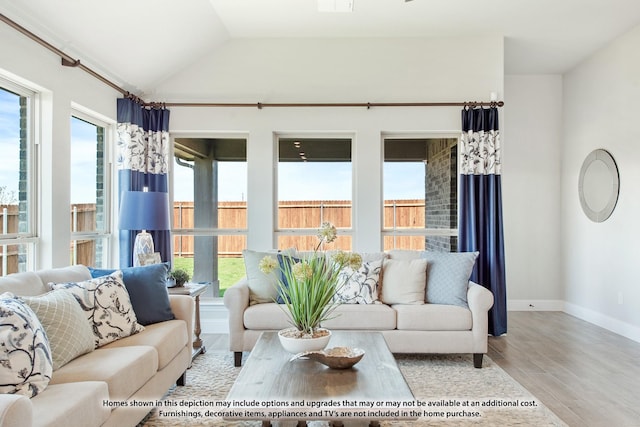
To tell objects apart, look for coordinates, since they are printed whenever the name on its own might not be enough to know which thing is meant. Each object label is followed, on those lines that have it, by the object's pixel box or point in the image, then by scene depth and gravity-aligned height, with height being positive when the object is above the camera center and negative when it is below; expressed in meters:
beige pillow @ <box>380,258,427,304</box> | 3.74 -0.60
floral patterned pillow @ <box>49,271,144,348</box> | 2.46 -0.54
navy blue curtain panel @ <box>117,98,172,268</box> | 4.15 +0.61
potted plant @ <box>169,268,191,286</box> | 3.69 -0.53
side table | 3.54 -0.66
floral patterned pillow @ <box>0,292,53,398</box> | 1.71 -0.57
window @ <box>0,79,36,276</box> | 2.94 +0.26
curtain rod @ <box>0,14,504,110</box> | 4.47 +1.19
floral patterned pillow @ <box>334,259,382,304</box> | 3.71 -0.62
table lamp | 3.43 +0.02
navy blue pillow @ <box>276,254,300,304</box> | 3.70 -0.53
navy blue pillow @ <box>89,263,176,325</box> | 2.87 -0.52
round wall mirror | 4.57 +0.32
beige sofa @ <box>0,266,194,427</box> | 1.63 -0.75
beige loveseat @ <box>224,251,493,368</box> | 3.52 -0.89
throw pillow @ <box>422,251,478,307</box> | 3.67 -0.55
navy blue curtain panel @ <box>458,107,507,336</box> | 4.37 +0.11
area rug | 2.55 -1.23
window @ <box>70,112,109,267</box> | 3.77 +0.22
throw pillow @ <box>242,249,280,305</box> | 3.69 -0.58
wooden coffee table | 1.73 -0.78
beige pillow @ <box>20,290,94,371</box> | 2.10 -0.55
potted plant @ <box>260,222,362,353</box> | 2.31 -0.44
